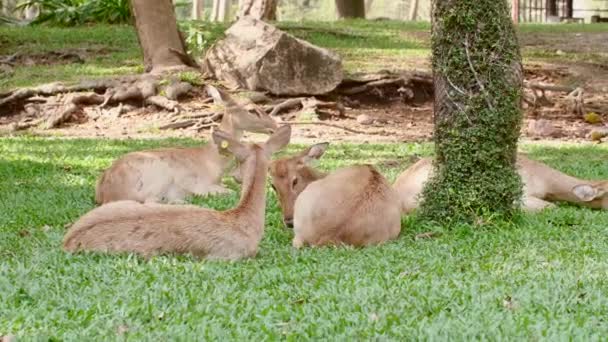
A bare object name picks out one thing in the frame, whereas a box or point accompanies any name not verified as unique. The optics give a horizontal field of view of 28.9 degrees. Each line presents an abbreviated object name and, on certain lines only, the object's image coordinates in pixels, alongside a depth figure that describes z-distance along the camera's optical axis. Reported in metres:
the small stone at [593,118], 16.88
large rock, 16.91
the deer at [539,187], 9.62
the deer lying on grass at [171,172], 9.85
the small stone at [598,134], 15.48
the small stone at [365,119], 16.72
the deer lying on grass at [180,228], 6.89
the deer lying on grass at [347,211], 7.78
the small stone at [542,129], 15.97
